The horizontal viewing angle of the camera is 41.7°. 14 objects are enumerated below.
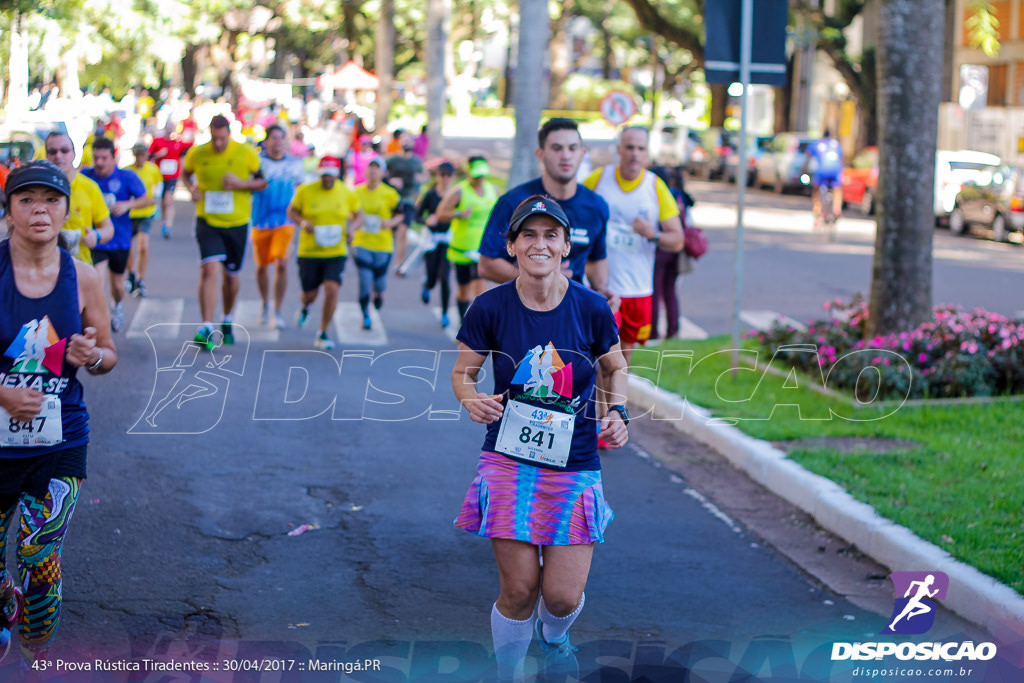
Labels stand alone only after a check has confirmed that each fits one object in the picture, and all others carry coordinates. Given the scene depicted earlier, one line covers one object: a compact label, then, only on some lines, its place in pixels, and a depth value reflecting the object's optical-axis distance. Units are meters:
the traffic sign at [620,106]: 25.31
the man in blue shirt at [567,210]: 6.81
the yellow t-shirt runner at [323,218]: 12.66
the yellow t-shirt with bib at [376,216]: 13.83
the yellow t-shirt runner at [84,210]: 9.59
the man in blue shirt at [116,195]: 12.12
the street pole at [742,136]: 10.89
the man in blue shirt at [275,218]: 13.34
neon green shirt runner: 13.41
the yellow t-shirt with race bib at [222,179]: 12.30
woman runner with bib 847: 4.54
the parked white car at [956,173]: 28.39
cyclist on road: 24.41
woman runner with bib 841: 4.58
